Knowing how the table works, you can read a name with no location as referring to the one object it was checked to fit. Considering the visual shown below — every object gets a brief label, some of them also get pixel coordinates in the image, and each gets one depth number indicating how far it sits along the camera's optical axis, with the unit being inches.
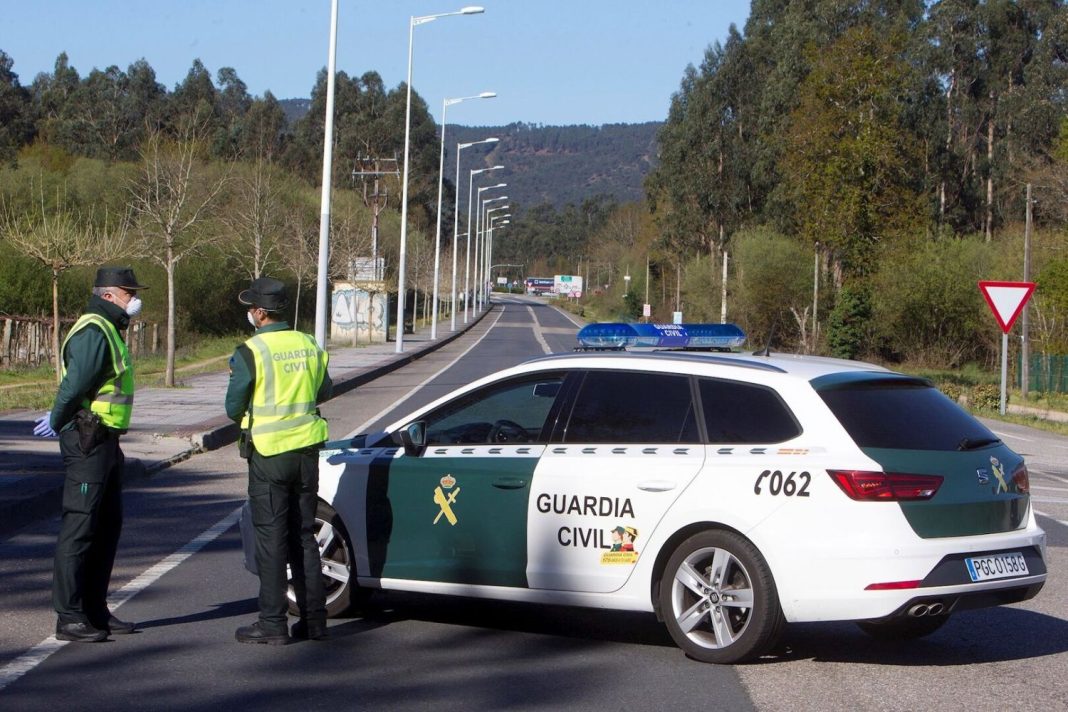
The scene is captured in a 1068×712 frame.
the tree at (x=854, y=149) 1989.4
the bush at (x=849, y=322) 2085.4
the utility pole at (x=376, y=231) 2139.5
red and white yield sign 1032.8
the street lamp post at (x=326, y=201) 1027.3
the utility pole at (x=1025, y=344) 1565.0
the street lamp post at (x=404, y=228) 1676.9
